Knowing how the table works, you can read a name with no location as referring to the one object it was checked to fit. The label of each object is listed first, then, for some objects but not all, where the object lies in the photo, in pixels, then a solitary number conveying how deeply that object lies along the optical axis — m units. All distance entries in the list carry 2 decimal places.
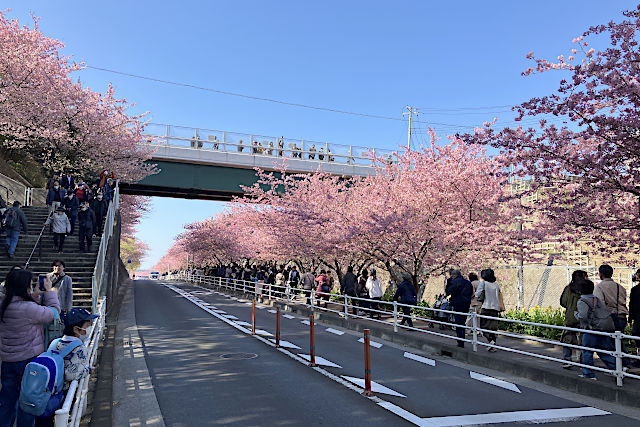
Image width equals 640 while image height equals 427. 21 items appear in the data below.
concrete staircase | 14.90
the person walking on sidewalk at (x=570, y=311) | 8.53
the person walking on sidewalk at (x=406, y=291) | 14.16
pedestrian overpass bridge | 33.12
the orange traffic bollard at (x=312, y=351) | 9.22
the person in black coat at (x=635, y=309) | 8.21
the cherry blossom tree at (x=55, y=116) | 25.00
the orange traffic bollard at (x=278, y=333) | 11.38
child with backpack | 3.76
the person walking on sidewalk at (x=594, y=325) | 7.66
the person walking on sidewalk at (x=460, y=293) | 11.49
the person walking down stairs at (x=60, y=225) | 16.41
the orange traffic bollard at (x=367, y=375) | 7.12
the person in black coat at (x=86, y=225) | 17.00
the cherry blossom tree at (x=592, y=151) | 8.20
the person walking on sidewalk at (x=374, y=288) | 17.20
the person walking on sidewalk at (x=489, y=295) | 10.80
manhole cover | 9.83
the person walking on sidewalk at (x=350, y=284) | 18.30
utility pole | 45.84
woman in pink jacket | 4.41
